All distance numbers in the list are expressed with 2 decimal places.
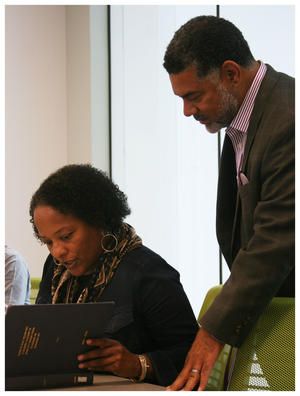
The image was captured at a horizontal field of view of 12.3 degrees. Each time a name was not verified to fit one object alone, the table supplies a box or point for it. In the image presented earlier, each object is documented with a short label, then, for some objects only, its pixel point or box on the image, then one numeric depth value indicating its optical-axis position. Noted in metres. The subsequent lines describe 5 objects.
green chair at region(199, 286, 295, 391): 2.61
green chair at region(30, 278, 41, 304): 3.86
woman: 2.90
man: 2.68
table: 2.72
